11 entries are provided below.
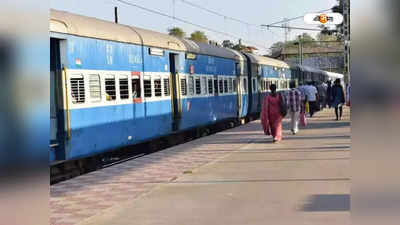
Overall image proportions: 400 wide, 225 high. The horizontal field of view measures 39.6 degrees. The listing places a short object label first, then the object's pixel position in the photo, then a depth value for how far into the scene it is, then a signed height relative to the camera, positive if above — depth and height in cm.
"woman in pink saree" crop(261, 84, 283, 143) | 1445 -58
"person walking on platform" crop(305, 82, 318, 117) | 2166 -9
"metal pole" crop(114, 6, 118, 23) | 3969 +602
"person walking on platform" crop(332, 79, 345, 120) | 2123 -19
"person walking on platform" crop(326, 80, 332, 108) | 2627 -19
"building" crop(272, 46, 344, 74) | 8625 +585
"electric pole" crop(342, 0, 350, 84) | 2084 +242
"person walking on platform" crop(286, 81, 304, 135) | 1592 -31
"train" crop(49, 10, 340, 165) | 987 +23
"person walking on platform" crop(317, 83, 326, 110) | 3196 -16
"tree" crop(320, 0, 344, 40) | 3233 +464
